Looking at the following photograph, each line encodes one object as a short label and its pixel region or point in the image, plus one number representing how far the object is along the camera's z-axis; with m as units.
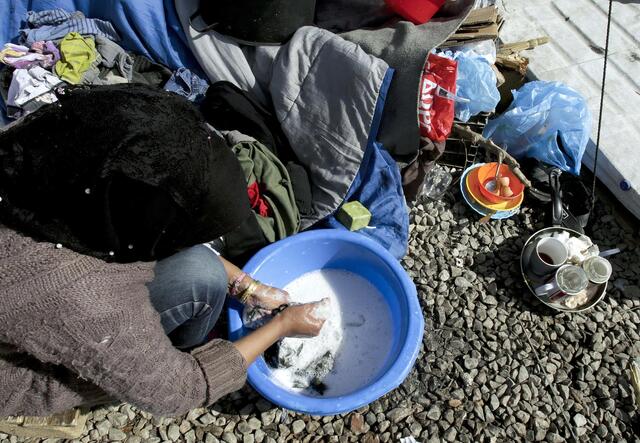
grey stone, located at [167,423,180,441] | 1.92
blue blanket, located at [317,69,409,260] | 2.29
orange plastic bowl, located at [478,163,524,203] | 2.54
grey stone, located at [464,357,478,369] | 2.17
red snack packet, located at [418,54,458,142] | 2.28
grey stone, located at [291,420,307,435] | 1.98
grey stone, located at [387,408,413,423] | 2.03
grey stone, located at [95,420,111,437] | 1.90
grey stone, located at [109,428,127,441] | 1.90
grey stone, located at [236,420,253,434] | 1.96
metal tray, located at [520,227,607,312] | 2.31
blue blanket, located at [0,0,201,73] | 2.44
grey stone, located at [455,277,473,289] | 2.39
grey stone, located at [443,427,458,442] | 2.01
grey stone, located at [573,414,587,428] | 2.08
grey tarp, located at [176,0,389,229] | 2.20
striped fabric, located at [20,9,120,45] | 2.46
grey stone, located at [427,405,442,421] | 2.04
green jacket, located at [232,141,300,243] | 2.11
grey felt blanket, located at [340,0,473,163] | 2.17
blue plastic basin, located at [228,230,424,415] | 1.72
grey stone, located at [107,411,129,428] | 1.93
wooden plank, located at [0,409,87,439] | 1.76
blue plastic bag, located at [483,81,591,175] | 2.64
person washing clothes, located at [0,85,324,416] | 1.02
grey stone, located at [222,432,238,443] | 1.93
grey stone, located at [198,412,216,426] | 1.96
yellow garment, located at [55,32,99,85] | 2.37
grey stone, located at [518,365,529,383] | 2.17
